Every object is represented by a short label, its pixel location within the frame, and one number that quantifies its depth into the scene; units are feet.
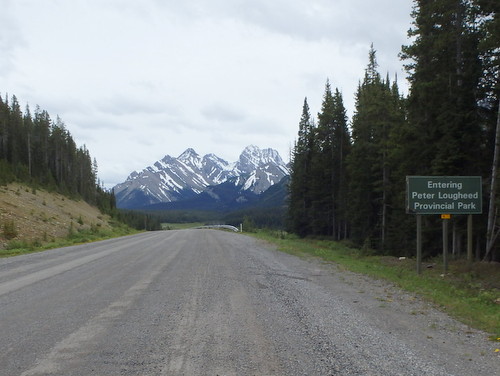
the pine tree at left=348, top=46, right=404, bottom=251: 100.01
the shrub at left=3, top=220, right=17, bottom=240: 70.91
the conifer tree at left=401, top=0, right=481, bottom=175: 60.34
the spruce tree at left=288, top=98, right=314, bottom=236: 163.73
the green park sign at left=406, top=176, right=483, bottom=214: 41.22
